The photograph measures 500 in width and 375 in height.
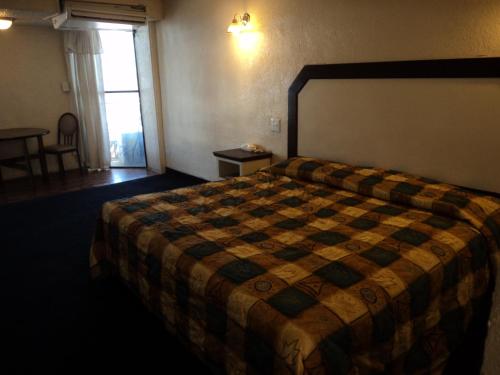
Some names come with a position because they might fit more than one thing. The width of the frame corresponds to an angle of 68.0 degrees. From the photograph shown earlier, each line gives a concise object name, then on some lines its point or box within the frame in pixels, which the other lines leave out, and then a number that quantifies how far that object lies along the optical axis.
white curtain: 5.42
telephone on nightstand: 3.64
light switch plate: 3.44
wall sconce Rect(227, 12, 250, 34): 3.40
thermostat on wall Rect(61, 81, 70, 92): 5.66
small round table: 4.61
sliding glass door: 5.55
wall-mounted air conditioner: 3.93
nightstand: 3.40
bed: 1.24
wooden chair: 5.39
